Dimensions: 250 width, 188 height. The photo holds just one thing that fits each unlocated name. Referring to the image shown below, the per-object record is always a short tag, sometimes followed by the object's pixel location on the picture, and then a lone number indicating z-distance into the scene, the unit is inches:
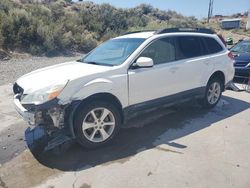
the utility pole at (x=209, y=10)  1356.3
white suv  105.5
